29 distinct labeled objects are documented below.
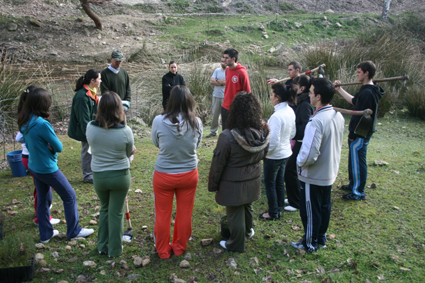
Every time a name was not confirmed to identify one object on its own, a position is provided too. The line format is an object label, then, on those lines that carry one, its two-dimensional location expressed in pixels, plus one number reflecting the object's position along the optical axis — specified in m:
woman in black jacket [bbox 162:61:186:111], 8.00
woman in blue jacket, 3.59
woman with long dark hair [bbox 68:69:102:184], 5.01
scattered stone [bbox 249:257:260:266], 3.62
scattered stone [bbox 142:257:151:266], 3.57
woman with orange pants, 3.41
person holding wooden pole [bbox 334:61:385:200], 4.97
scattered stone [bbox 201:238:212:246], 3.96
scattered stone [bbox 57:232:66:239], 4.03
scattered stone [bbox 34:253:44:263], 3.55
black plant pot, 3.18
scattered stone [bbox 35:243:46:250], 3.81
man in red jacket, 6.37
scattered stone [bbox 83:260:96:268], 3.54
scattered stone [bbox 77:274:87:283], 3.32
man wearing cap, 5.91
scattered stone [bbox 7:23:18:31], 19.11
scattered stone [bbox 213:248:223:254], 3.84
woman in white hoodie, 4.23
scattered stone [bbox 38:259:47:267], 3.50
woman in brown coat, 3.48
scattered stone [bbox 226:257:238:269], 3.58
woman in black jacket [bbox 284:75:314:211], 4.64
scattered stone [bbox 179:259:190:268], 3.55
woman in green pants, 3.36
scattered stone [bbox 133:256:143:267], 3.56
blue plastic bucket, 5.62
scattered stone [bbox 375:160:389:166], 6.57
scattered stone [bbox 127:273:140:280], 3.38
